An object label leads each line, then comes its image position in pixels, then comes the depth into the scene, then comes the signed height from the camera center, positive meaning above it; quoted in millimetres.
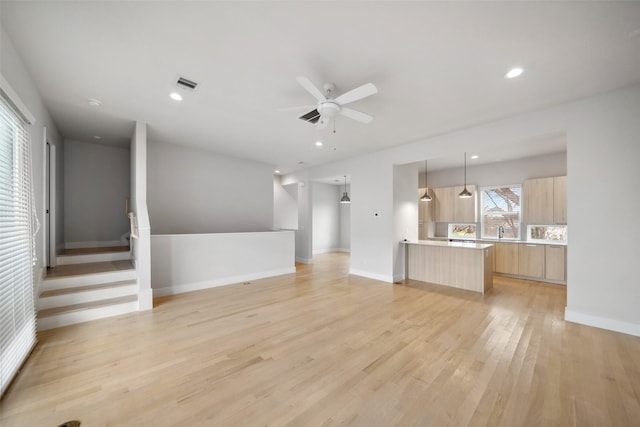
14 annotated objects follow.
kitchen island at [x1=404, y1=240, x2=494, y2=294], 4676 -1067
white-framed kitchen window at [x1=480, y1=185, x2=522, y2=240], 6246 +40
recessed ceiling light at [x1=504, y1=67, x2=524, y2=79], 2570 +1476
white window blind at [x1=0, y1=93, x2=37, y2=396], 2072 -316
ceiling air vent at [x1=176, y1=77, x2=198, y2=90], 2821 +1507
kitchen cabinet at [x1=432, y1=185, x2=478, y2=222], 6613 +179
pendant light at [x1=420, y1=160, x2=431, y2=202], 6497 +727
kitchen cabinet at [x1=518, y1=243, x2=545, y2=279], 5449 -1092
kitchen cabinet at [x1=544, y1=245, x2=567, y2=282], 5176 -1086
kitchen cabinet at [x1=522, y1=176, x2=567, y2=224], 5320 +247
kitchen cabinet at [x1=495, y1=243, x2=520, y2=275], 5762 -1101
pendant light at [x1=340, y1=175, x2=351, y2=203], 8293 +438
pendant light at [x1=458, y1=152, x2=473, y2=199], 6062 +441
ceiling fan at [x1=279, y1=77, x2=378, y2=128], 2355 +1166
